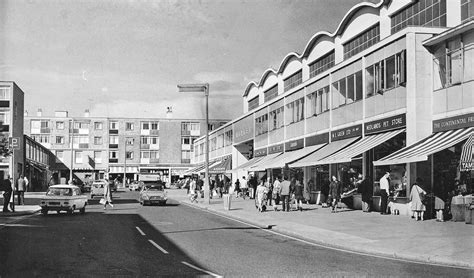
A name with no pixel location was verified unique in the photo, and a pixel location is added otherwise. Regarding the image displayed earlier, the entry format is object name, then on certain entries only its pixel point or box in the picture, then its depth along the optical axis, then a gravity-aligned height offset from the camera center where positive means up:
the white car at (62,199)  24.97 -1.36
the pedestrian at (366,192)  24.61 -0.97
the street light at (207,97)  32.10 +4.62
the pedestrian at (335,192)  25.64 -1.00
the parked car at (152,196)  34.53 -1.61
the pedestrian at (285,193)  26.69 -1.10
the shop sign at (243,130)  51.88 +4.00
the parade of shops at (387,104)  20.77 +3.19
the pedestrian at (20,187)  31.07 -0.97
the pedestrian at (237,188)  48.58 -1.55
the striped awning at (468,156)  18.03 +0.49
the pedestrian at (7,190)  25.16 -0.92
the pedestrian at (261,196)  27.61 -1.31
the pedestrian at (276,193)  28.03 -1.20
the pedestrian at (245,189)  44.72 -1.52
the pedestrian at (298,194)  27.88 -1.19
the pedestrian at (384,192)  23.55 -0.91
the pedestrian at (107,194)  30.56 -1.34
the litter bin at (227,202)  29.37 -1.68
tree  38.66 +1.54
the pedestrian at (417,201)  20.23 -1.11
